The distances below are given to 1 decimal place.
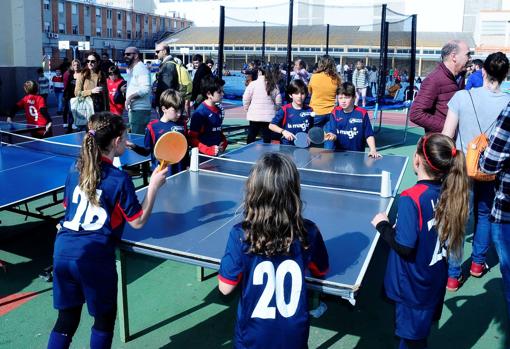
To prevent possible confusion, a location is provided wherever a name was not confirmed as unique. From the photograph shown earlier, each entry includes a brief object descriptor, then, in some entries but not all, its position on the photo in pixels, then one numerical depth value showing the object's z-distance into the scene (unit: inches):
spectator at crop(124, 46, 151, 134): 267.4
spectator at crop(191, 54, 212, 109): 345.4
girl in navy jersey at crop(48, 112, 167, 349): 94.2
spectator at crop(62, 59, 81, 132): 401.1
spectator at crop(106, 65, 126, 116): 301.3
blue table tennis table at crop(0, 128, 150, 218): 144.9
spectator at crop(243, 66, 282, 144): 294.7
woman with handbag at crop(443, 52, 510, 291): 138.1
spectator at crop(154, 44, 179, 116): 298.2
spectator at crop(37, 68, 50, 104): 485.4
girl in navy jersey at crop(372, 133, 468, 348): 89.8
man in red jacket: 159.0
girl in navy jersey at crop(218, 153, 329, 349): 75.0
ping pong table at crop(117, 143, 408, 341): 94.8
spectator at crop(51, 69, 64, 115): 528.4
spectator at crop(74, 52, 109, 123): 295.4
